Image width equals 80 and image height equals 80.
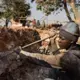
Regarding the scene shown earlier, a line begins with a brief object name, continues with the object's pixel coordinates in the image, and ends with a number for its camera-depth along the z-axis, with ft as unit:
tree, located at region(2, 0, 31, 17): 61.30
